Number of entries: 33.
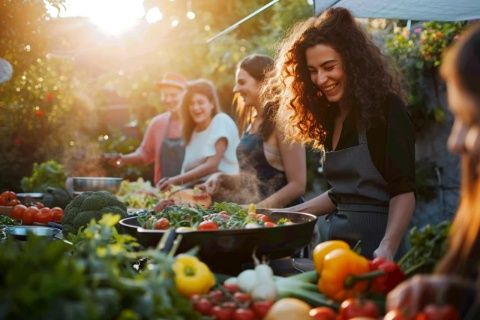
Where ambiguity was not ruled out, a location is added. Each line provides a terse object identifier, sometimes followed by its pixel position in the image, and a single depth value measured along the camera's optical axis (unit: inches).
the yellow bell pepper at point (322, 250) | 91.5
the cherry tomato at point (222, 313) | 78.3
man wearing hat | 322.1
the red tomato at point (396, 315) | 69.5
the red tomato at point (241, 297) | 82.1
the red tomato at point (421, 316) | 68.1
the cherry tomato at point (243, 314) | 78.3
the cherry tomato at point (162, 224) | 111.3
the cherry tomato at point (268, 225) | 101.5
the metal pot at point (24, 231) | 129.2
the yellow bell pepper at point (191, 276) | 82.0
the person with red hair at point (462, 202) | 64.0
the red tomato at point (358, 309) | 75.4
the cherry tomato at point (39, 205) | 198.1
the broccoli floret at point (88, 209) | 150.3
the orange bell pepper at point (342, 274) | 85.0
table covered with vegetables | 64.1
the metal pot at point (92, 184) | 233.6
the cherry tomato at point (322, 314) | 79.2
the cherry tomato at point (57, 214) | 185.0
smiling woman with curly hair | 132.0
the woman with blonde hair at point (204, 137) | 256.5
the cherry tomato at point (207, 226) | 100.6
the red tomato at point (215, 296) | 81.4
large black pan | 95.9
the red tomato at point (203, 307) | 79.1
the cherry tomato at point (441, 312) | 67.4
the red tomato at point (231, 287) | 85.3
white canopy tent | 182.1
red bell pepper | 84.5
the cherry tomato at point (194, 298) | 79.7
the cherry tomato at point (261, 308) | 80.7
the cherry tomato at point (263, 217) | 114.7
